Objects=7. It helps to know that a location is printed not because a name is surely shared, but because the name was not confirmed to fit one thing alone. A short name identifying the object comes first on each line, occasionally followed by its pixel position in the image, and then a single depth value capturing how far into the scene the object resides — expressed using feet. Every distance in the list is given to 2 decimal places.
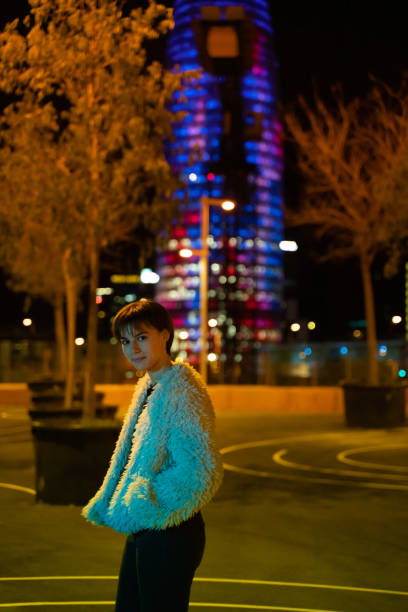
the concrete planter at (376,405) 67.31
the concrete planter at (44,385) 80.53
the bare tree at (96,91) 40.04
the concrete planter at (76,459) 33.63
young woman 12.34
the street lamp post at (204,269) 78.02
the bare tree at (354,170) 68.28
